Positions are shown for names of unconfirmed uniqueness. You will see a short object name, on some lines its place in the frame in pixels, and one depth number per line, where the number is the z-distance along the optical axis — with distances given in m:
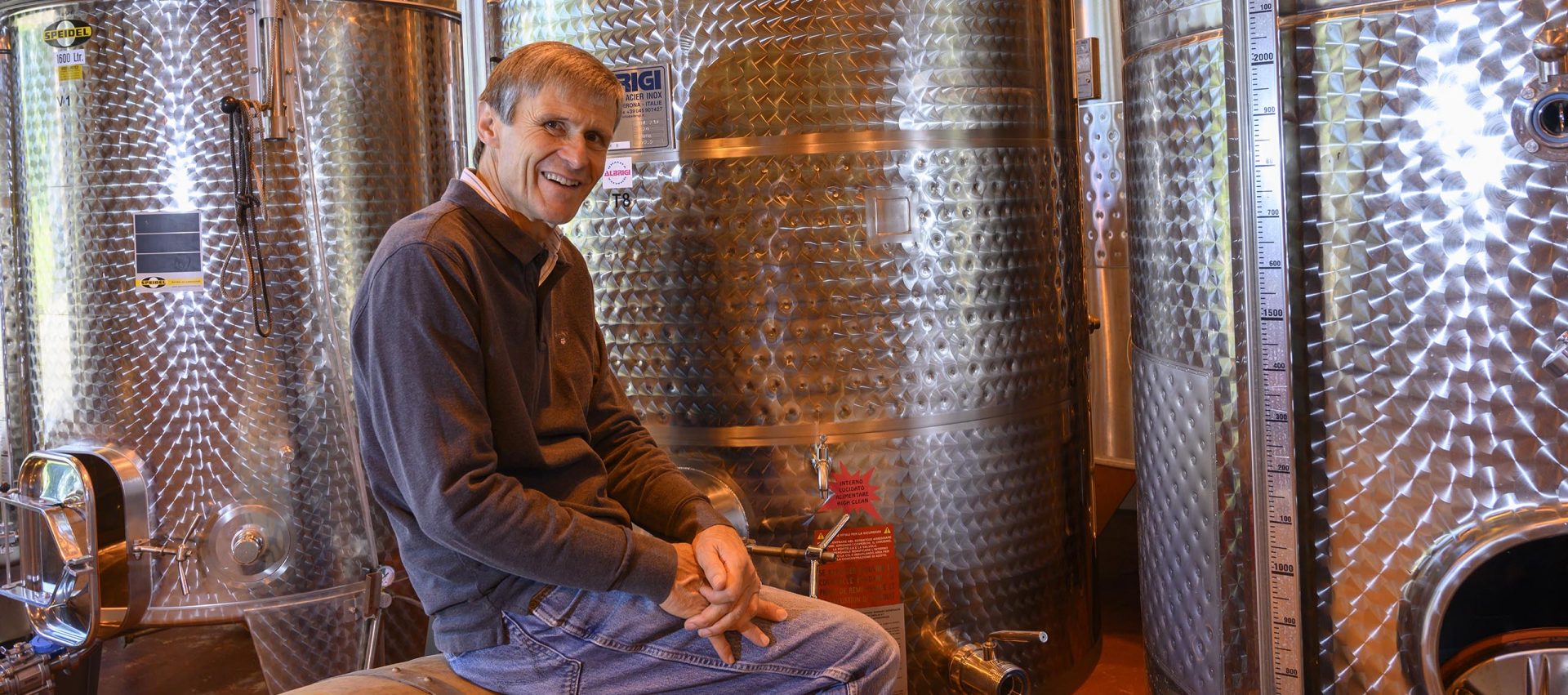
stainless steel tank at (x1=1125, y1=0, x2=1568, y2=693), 1.82
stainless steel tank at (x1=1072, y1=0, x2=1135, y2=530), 3.77
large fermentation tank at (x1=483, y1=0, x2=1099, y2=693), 2.77
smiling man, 1.83
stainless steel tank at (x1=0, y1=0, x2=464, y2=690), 3.09
